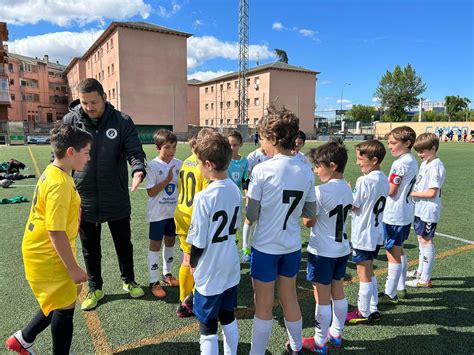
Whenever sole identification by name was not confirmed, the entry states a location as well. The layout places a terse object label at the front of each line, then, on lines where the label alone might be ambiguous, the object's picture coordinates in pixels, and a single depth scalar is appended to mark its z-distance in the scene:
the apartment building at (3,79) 45.78
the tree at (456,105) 78.41
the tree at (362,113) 92.94
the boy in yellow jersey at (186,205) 3.22
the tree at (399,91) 74.31
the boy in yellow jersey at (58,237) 2.24
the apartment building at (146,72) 46.78
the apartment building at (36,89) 65.81
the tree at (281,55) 74.81
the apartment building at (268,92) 63.06
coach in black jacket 3.51
